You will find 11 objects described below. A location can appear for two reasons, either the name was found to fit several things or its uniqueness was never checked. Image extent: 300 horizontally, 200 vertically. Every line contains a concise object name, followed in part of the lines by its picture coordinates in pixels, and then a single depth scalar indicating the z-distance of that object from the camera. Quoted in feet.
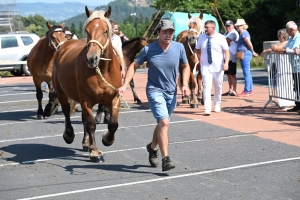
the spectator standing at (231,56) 57.93
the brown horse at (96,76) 29.45
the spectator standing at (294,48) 43.21
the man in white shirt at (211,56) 45.11
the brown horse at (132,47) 52.43
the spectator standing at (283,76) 44.21
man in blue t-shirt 27.25
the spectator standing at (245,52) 56.85
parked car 105.40
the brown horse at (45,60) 46.21
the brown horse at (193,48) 50.01
